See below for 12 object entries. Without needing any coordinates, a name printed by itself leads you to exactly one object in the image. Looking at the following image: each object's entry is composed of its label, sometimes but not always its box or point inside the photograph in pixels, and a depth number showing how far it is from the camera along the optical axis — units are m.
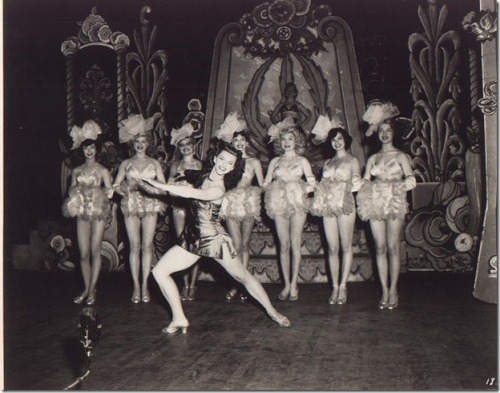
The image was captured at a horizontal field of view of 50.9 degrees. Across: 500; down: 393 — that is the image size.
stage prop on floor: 3.16
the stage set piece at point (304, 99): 8.30
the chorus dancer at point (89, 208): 6.06
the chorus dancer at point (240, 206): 6.18
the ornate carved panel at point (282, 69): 8.88
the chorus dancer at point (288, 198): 6.05
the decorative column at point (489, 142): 5.71
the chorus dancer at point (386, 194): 5.62
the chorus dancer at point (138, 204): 6.18
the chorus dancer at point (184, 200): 6.45
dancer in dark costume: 4.59
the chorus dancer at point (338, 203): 5.84
